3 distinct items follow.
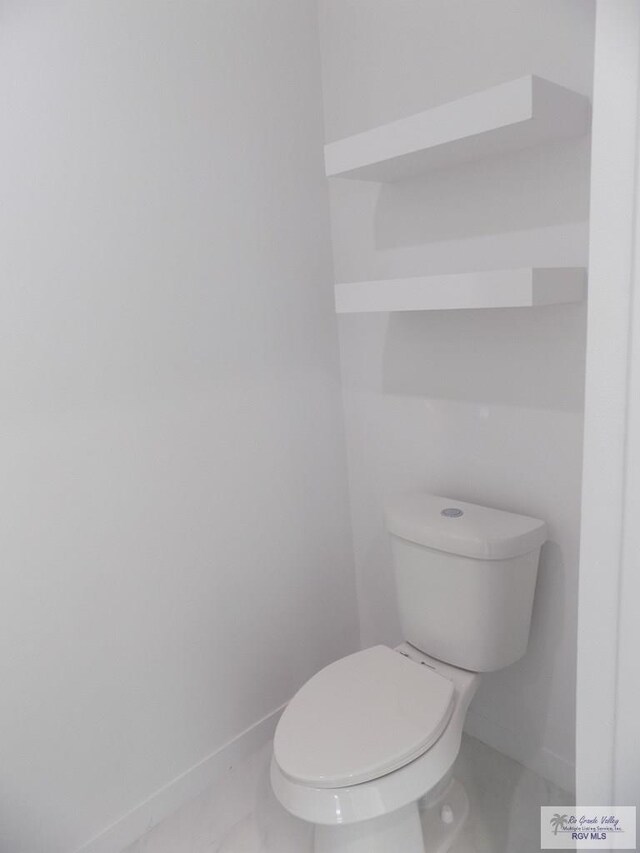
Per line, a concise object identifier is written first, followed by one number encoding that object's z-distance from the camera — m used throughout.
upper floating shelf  1.21
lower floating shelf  1.29
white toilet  1.28
